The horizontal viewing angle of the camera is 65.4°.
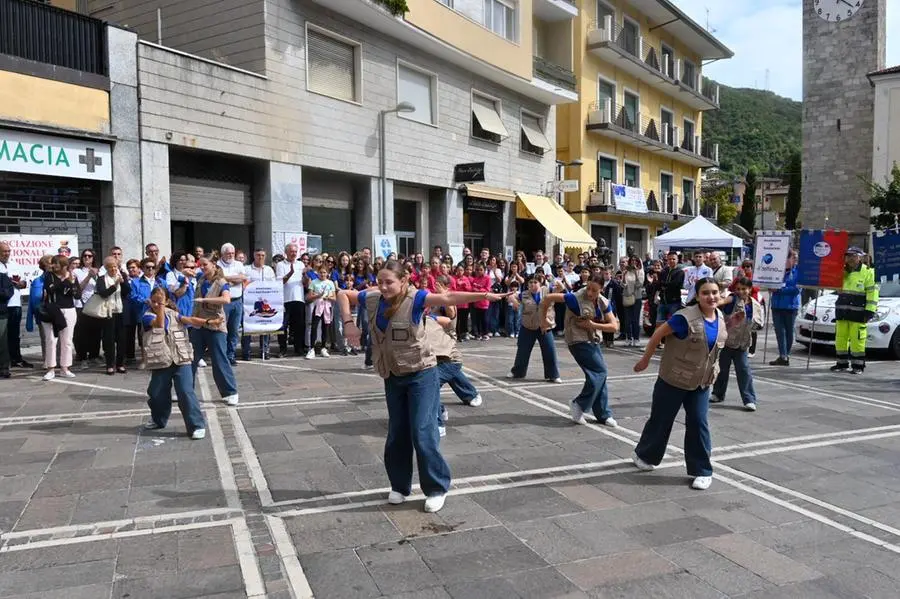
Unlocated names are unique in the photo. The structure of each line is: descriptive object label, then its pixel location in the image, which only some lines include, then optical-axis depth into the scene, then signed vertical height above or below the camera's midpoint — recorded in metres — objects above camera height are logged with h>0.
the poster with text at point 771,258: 11.88 +0.20
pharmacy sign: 11.38 +1.97
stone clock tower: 35.16 +8.48
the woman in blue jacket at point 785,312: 11.70 -0.71
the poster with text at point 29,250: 11.18 +0.35
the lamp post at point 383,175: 17.98 +2.50
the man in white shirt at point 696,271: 13.09 -0.02
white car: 12.53 -0.98
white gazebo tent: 20.38 +0.96
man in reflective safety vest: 10.74 -0.62
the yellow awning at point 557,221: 23.73 +1.74
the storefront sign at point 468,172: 20.53 +2.91
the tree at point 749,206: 60.91 +5.59
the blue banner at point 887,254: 10.68 +0.23
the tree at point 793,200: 60.03 +5.98
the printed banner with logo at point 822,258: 11.27 +0.19
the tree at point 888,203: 23.20 +2.23
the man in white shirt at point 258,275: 12.01 -0.07
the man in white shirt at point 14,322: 10.45 -0.77
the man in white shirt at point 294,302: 12.45 -0.55
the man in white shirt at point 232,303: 10.59 -0.49
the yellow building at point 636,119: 28.75 +6.90
